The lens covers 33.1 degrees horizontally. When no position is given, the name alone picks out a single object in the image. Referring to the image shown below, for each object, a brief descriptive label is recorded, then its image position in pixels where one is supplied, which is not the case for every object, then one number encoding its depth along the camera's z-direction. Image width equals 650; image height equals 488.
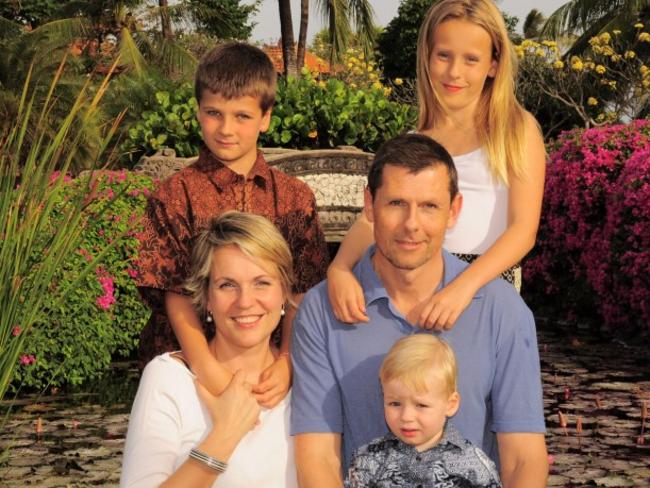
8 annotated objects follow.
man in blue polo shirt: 3.25
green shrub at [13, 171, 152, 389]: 8.61
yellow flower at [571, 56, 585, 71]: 22.81
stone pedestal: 11.76
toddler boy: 3.11
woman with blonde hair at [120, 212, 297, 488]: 3.12
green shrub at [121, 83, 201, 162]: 12.46
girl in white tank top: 4.17
